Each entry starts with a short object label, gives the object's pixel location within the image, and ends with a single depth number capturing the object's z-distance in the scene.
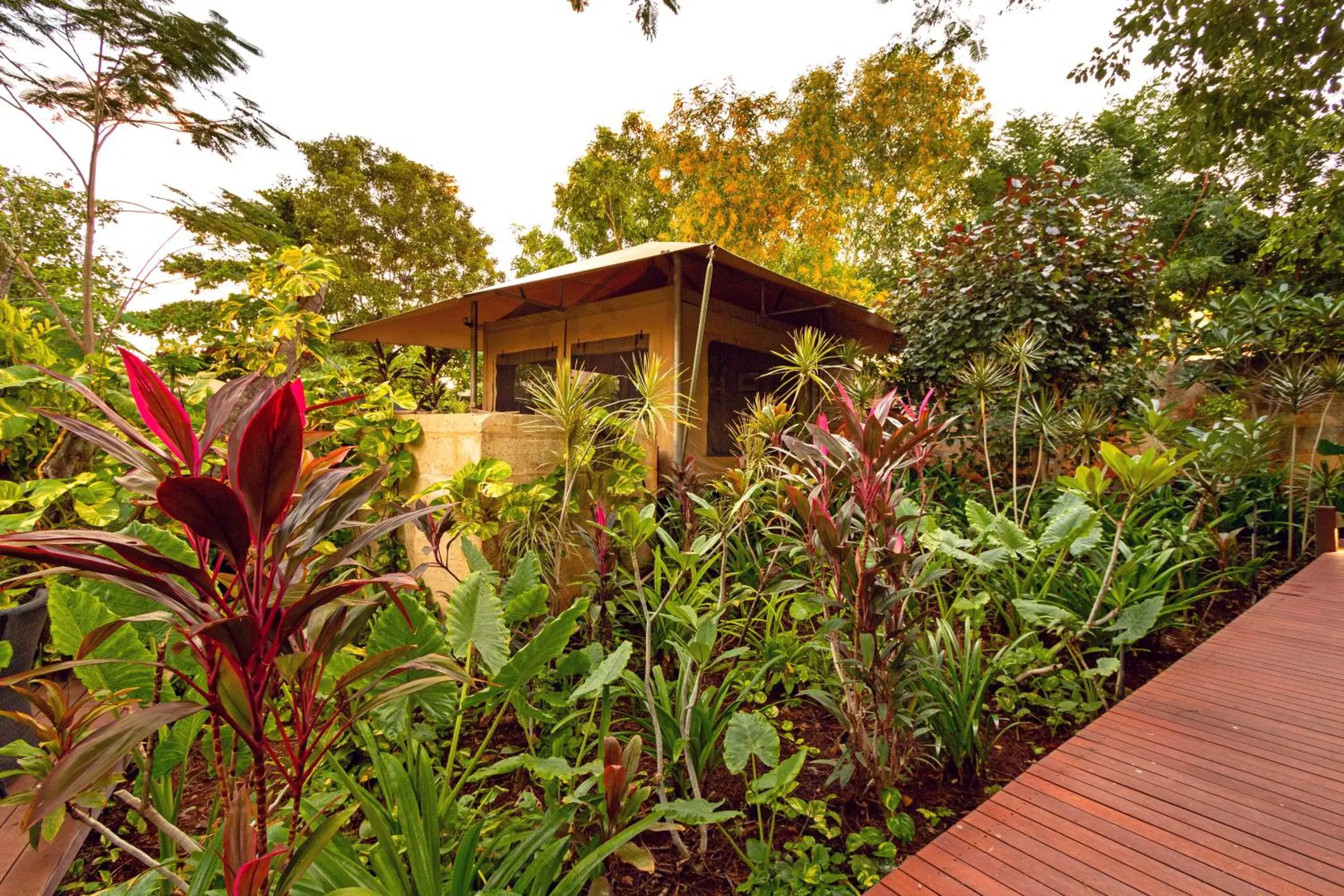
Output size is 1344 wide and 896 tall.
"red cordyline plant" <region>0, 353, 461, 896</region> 0.67
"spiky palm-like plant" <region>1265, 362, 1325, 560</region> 4.24
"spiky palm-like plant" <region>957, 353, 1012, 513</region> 4.36
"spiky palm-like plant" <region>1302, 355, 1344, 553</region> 4.25
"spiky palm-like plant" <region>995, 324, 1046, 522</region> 4.13
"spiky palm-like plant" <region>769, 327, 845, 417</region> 3.94
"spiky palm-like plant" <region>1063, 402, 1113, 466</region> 4.45
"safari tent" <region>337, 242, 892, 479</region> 4.70
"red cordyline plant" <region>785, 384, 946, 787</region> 1.67
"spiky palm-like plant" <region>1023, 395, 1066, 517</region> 4.25
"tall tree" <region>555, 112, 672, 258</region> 13.41
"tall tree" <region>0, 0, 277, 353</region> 3.95
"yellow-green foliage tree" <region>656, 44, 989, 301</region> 10.30
